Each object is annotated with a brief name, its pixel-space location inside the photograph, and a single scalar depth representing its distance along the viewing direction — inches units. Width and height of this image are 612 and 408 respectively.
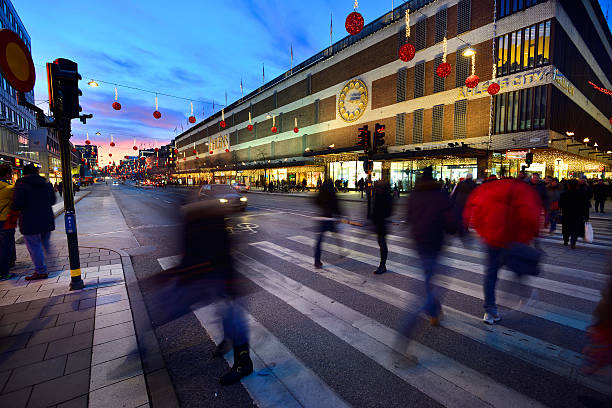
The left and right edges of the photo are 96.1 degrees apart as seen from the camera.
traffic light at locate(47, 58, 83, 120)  155.3
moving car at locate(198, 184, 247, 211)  532.5
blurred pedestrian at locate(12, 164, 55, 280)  175.5
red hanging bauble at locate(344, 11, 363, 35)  378.6
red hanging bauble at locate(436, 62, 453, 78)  593.3
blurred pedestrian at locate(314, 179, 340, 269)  230.8
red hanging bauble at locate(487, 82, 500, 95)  673.0
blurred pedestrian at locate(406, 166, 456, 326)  129.0
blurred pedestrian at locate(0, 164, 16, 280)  179.9
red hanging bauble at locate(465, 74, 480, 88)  618.2
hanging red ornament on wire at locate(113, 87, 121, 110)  644.7
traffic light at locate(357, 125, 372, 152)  549.0
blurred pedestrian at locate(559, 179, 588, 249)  271.4
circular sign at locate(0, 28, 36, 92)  110.2
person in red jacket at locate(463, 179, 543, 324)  111.5
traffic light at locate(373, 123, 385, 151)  528.7
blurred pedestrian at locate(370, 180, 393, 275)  203.5
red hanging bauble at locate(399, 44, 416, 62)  467.8
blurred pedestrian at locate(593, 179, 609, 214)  552.1
